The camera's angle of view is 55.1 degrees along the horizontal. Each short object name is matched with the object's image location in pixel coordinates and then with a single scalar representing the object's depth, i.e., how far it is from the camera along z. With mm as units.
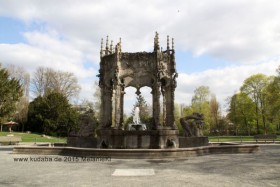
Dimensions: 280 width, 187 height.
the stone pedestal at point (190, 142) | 18406
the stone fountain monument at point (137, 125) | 16453
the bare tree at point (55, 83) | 61219
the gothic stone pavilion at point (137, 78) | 18344
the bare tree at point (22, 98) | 57388
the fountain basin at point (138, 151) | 14070
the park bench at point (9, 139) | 26923
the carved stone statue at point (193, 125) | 19781
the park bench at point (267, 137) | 31366
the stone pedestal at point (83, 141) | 18428
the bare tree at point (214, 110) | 68562
